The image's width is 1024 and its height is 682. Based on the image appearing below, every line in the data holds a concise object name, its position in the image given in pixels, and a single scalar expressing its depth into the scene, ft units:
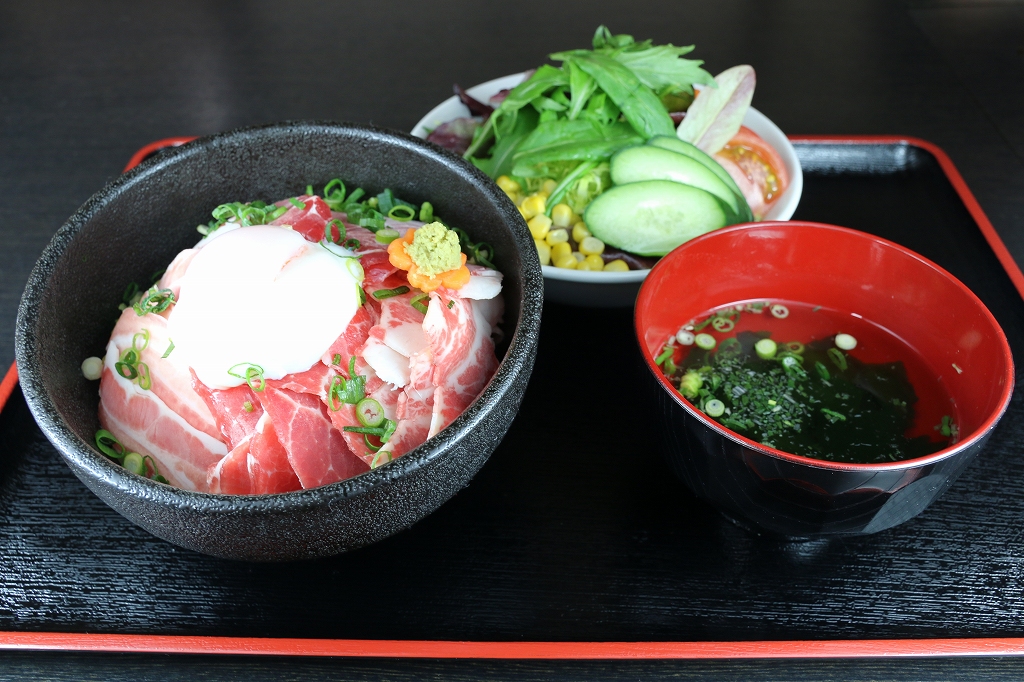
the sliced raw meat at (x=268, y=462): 1.56
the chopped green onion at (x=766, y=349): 1.72
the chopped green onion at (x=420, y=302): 1.63
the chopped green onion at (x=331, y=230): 1.68
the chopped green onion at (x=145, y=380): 1.61
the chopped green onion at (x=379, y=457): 1.54
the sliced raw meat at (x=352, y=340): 1.59
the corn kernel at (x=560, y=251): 1.92
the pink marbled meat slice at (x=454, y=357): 1.57
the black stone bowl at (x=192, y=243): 1.44
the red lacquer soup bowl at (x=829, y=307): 1.50
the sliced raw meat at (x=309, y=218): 1.69
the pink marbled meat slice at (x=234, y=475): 1.56
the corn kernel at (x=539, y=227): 1.95
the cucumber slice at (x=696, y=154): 1.94
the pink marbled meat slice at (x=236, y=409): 1.58
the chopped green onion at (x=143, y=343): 1.63
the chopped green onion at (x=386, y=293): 1.64
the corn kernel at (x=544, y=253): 1.92
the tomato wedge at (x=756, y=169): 2.02
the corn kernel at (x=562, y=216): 1.99
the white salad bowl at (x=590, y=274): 1.83
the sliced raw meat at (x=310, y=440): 1.55
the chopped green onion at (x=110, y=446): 1.59
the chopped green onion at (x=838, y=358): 1.71
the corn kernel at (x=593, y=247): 1.94
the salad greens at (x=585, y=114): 1.98
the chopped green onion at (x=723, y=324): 1.77
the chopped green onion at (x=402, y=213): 1.76
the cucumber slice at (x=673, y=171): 1.91
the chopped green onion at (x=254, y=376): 1.56
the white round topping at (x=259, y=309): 1.56
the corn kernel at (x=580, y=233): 1.96
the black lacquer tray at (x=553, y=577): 1.56
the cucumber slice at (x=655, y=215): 1.87
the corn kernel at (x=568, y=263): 1.90
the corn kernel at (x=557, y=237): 1.95
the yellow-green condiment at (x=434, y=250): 1.59
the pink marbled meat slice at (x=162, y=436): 1.60
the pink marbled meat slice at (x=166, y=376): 1.60
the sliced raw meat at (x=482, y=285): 1.62
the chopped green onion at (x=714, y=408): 1.65
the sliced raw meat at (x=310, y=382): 1.58
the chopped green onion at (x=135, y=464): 1.59
